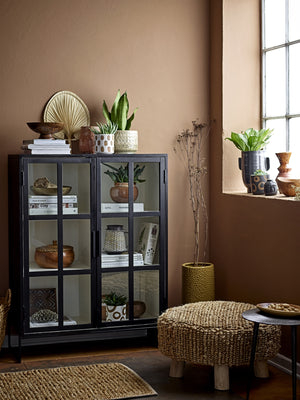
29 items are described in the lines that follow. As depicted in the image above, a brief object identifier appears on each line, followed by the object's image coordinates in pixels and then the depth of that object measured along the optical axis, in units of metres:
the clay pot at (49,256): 4.26
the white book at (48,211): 4.22
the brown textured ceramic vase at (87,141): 4.37
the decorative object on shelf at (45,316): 4.28
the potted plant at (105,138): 4.38
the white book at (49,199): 4.22
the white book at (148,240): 4.51
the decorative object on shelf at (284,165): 4.35
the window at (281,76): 4.45
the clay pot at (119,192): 4.41
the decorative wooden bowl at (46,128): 4.26
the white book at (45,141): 4.20
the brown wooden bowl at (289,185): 4.12
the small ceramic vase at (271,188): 4.27
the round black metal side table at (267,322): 3.27
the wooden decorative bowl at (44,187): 4.22
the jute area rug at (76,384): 3.59
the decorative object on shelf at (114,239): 4.42
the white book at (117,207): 4.40
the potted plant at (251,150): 4.52
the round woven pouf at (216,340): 3.65
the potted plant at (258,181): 4.41
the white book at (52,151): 4.21
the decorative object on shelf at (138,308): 4.49
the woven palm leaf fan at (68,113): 4.56
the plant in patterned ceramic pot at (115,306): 4.44
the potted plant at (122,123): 4.50
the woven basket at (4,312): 4.18
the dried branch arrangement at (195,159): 4.90
